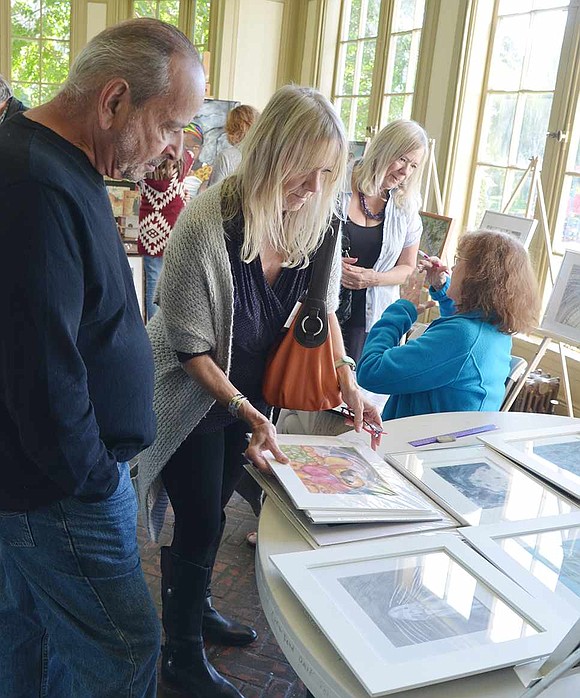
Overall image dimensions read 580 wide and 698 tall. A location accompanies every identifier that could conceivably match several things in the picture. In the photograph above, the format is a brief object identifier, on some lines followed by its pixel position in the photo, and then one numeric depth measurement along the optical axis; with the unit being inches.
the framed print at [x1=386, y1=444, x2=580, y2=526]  54.1
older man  39.3
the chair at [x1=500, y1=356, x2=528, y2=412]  94.0
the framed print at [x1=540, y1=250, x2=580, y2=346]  131.3
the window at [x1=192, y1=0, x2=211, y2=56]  300.2
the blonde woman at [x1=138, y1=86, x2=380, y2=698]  63.2
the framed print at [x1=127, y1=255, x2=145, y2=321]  162.1
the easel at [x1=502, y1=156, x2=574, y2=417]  135.5
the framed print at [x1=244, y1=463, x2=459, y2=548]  47.9
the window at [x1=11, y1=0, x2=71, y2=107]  325.4
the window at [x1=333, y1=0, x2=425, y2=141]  215.9
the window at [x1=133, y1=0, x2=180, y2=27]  313.1
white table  35.6
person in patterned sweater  159.6
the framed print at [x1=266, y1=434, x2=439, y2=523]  49.9
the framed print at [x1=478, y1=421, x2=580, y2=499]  61.3
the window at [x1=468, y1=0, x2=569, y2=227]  167.8
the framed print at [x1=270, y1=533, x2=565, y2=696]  35.5
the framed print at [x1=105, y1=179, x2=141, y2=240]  165.9
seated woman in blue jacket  76.0
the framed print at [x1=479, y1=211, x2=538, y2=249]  144.2
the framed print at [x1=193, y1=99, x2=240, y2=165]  242.4
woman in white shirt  110.3
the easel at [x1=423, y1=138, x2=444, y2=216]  169.8
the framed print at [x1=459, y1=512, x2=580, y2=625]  43.4
